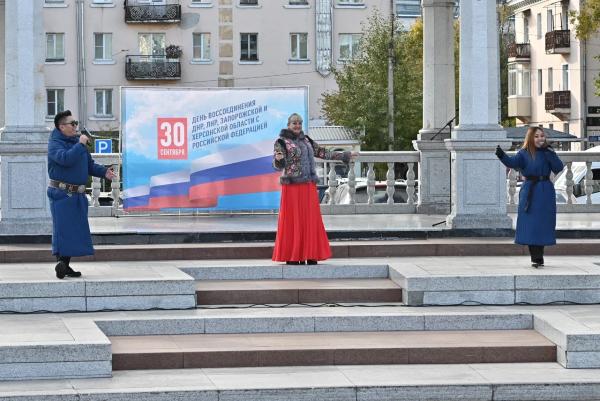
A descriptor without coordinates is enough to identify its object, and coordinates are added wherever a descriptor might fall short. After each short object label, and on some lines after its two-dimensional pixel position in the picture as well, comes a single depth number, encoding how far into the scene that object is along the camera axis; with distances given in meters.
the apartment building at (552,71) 67.44
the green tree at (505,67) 72.53
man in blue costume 15.59
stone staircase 12.98
